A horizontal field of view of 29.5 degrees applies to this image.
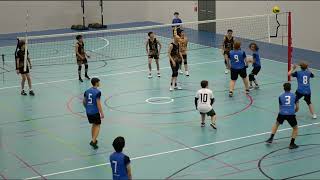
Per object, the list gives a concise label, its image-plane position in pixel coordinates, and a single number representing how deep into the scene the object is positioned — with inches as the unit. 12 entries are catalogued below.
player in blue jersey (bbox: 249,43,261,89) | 840.8
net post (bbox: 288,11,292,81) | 877.8
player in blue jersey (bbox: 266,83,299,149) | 583.5
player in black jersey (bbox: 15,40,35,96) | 834.2
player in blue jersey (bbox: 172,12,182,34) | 1253.6
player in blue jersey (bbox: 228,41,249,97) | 790.5
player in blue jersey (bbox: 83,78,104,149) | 593.0
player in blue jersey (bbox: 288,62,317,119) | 676.7
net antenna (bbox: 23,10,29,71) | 822.6
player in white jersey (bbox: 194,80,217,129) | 650.2
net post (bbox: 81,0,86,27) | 1502.2
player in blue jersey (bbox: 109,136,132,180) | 439.5
